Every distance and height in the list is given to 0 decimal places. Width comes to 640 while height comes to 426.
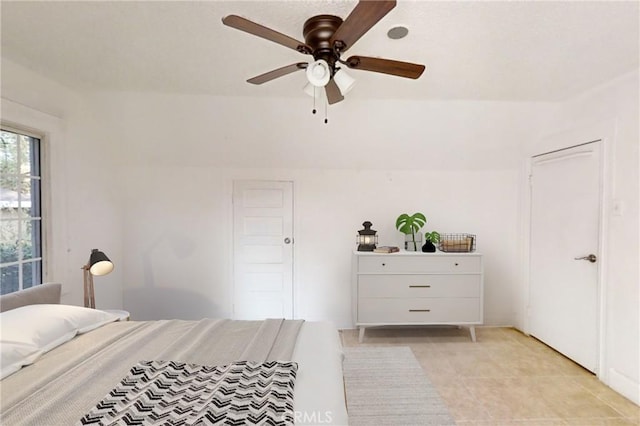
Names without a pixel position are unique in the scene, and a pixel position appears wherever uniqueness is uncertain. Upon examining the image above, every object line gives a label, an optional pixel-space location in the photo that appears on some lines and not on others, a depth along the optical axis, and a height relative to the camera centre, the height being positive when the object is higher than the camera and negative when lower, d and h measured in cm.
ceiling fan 135 +76
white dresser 322 -81
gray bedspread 117 -73
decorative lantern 343 -31
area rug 207 -136
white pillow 142 -62
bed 113 -72
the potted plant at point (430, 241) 332 -35
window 222 -3
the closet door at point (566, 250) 263 -37
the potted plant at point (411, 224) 339 -16
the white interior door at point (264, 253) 363 -52
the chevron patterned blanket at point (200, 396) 109 -72
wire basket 332 -37
